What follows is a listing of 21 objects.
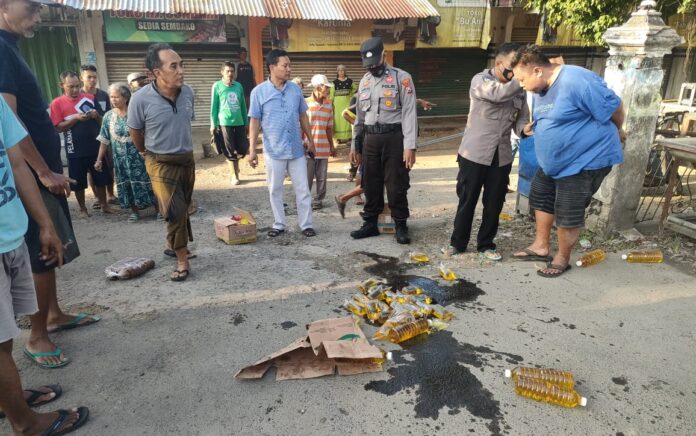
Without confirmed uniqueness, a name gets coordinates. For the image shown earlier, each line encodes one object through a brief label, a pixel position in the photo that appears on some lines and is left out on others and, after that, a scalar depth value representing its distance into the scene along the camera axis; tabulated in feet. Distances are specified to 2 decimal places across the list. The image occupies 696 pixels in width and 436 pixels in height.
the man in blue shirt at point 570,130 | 12.37
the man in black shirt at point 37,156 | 8.85
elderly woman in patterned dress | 19.00
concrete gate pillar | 14.70
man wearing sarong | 13.15
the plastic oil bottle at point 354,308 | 11.68
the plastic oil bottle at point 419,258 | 15.10
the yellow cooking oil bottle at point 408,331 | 10.43
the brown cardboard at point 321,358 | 9.29
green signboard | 32.65
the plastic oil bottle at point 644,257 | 14.46
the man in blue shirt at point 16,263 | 6.97
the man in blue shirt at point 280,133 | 16.81
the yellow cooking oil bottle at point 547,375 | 8.82
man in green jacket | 24.45
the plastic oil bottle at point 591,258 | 14.23
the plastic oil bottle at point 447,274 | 13.67
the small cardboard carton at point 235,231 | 16.84
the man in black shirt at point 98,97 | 19.70
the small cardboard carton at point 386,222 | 17.74
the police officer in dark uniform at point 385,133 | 15.62
